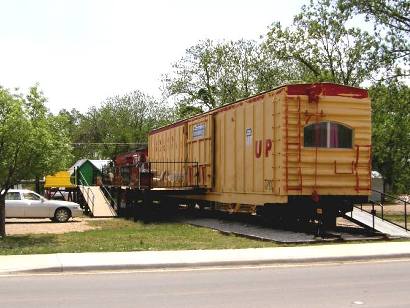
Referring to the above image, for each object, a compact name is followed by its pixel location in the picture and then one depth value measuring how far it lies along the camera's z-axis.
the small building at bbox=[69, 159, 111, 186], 50.58
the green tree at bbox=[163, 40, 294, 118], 52.81
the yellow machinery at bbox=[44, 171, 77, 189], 39.12
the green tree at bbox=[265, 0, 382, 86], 37.50
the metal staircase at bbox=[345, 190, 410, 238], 17.84
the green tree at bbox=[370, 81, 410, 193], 32.75
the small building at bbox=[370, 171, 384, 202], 57.91
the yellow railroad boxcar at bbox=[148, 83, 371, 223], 16.78
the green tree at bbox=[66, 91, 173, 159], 78.44
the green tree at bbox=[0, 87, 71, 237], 16.34
